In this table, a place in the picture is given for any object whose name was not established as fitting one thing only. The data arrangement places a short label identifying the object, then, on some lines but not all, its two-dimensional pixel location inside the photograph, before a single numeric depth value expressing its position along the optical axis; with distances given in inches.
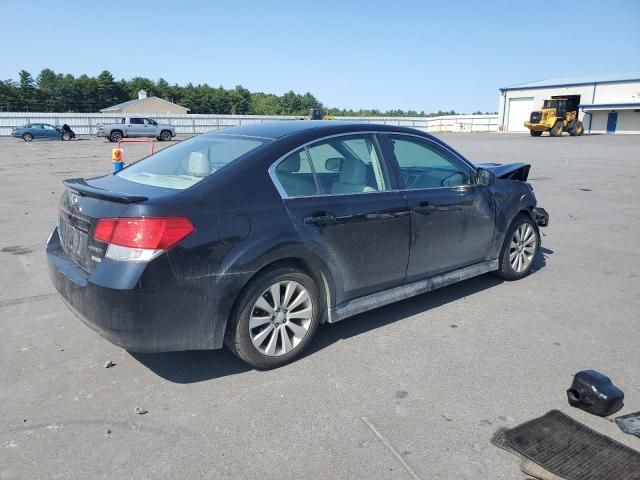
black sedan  119.9
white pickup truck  1454.2
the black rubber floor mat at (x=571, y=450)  99.4
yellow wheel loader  1578.5
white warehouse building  1937.5
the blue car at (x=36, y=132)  1457.9
